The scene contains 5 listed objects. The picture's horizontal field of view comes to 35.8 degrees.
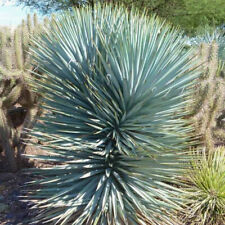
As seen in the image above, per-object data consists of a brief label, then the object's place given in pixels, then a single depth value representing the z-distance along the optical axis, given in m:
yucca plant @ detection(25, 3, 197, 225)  3.68
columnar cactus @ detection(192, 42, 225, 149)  4.52
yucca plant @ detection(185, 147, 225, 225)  4.16
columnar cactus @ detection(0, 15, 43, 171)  5.29
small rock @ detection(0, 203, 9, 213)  4.62
